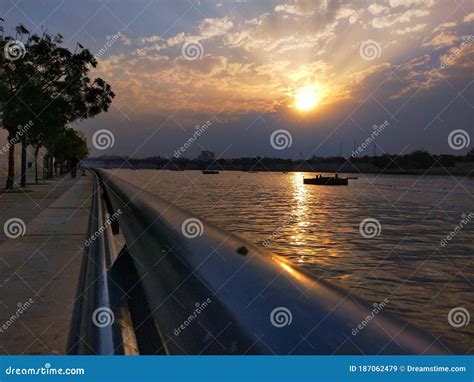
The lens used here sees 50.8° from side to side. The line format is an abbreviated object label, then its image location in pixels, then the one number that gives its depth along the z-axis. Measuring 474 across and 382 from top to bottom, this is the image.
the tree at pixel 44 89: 22.98
